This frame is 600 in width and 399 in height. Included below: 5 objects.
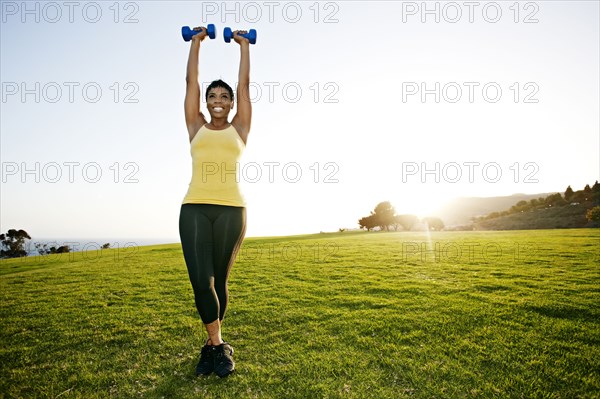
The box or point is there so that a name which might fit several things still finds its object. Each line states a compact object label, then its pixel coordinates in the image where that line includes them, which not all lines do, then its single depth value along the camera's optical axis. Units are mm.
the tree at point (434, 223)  64438
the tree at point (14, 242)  47125
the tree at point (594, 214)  34572
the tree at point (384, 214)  70812
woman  3621
